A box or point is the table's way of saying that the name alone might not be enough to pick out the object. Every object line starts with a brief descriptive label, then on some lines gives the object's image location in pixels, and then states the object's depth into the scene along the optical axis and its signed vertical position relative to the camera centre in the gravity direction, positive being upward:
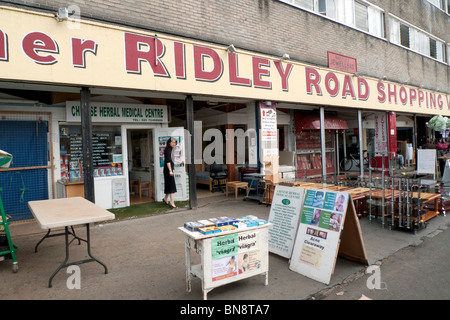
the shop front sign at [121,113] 7.68 +1.33
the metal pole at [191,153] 7.58 +0.18
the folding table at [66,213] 3.50 -0.61
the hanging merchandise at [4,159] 4.11 +0.11
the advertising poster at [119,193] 8.01 -0.79
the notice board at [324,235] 3.78 -1.03
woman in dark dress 7.68 -0.28
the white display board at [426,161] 9.66 -0.32
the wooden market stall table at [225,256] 3.23 -1.04
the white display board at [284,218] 4.37 -0.90
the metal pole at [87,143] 6.13 +0.42
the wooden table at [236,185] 9.17 -0.80
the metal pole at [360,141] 12.34 +0.48
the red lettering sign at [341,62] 11.06 +3.40
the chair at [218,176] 10.57 -0.58
